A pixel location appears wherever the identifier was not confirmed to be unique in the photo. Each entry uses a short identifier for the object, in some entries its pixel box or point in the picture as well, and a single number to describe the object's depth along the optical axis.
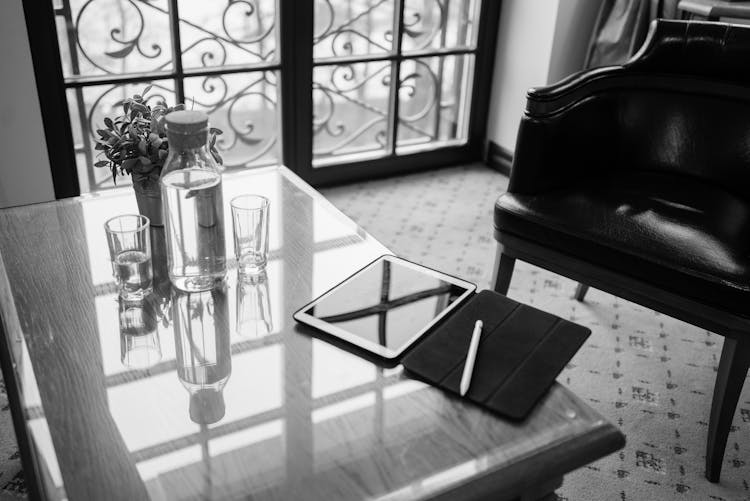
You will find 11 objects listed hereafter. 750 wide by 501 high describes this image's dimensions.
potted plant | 1.25
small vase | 1.29
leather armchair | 1.47
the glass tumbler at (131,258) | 1.14
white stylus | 0.94
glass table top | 0.81
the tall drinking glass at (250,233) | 1.19
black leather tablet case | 0.93
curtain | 2.59
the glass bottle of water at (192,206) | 1.04
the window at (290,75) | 2.31
